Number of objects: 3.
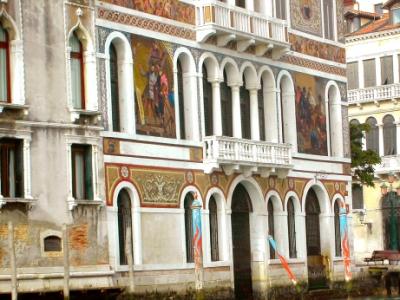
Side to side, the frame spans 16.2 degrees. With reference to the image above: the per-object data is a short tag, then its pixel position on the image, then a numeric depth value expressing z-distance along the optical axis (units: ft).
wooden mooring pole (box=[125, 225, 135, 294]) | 121.39
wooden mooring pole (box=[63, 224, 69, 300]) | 110.22
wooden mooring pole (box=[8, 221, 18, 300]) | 104.88
